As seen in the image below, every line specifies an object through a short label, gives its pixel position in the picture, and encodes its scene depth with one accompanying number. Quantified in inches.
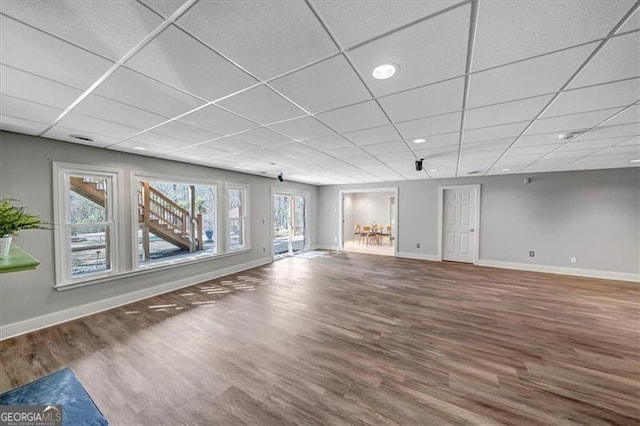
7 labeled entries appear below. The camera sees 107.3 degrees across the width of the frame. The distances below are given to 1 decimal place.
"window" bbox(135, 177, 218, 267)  228.6
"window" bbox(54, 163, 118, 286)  126.0
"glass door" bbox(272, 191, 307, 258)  313.1
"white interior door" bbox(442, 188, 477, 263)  259.4
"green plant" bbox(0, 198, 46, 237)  52.1
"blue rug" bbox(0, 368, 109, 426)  57.1
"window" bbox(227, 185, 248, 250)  231.5
